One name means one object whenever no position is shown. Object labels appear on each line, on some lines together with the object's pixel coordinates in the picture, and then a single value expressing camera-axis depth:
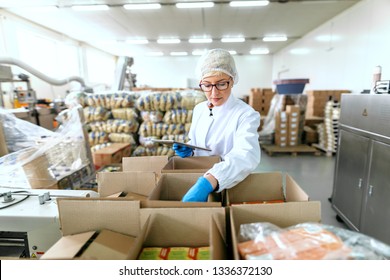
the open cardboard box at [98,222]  0.65
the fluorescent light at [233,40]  8.11
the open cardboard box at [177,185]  0.94
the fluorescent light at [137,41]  8.34
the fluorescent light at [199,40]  8.20
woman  0.87
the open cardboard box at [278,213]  0.66
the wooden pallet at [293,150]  4.72
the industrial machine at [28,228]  0.83
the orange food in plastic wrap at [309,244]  0.49
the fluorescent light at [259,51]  10.54
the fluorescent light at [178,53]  10.99
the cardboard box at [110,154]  2.84
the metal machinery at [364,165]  1.77
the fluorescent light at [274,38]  7.96
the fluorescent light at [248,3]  4.67
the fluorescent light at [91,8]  4.93
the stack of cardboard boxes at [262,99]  7.41
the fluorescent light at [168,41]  8.32
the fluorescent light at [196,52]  10.57
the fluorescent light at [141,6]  4.89
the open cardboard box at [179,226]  0.66
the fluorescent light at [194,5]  4.78
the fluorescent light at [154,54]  11.28
